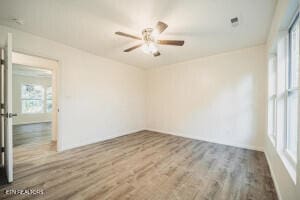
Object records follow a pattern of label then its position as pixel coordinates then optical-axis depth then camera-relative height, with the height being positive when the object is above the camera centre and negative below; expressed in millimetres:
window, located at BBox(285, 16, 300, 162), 1617 +97
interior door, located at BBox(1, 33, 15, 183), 2010 -140
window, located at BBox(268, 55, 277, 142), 2648 +151
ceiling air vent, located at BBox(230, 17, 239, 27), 2200 +1329
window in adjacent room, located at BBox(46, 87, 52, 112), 7500 +71
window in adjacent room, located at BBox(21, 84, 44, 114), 6809 +92
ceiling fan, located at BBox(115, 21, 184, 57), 2299 +1044
